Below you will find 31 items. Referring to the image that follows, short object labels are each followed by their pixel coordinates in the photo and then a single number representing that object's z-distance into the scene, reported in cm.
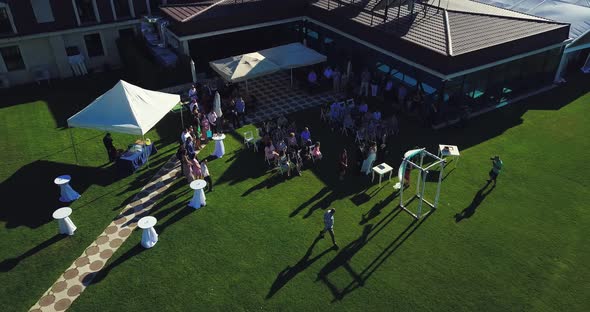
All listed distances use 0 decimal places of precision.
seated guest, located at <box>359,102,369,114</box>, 2128
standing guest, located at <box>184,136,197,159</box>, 1741
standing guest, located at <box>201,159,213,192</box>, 1666
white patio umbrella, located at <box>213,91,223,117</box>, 2131
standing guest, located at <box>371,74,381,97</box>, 2362
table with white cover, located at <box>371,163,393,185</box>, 1669
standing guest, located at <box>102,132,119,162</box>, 1833
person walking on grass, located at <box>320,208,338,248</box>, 1373
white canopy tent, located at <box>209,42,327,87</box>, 2231
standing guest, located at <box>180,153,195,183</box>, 1670
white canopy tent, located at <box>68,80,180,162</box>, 1741
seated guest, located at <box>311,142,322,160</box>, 1831
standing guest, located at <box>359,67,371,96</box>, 2397
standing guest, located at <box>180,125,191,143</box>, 1845
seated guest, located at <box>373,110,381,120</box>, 2020
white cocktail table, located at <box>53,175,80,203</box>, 1609
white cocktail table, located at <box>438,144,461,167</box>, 1769
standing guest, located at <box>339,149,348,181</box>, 1708
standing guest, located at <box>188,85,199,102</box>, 2225
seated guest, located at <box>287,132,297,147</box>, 1852
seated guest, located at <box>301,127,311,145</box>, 1872
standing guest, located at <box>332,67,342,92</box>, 2456
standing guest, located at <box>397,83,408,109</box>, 2234
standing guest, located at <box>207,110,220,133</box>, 2041
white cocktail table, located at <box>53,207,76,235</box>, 1440
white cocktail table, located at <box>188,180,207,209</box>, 1569
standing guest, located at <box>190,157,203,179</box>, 1675
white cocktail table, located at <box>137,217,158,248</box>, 1394
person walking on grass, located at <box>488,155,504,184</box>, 1647
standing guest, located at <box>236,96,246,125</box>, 2134
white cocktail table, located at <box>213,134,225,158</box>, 1884
